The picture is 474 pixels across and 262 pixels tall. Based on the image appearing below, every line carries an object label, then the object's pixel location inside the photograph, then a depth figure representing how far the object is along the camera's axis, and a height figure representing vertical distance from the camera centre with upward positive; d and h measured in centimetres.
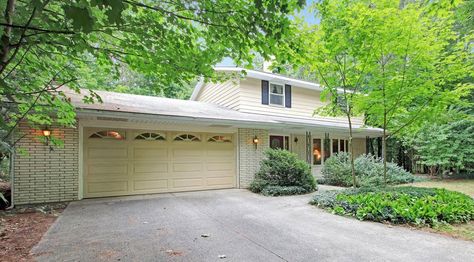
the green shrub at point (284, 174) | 897 -141
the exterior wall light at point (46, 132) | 668 +14
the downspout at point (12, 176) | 653 -101
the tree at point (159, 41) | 286 +130
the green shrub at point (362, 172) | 1068 -169
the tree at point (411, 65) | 611 +182
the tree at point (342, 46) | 621 +234
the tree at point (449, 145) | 1237 -56
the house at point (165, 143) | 701 -24
